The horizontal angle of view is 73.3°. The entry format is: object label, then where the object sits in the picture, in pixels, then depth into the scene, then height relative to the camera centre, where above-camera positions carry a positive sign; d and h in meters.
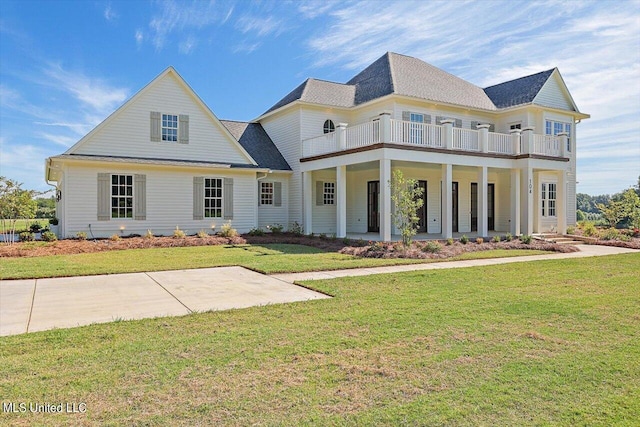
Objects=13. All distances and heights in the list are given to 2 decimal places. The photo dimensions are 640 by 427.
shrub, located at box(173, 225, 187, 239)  17.35 -0.77
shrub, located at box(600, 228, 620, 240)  19.02 -0.96
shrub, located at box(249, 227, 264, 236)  19.22 -0.78
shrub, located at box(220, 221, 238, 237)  18.12 -0.73
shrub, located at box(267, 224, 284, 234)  20.18 -0.63
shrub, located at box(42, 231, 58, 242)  15.36 -0.77
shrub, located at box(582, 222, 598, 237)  20.80 -0.86
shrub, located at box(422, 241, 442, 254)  13.68 -1.07
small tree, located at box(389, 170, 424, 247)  14.09 +0.31
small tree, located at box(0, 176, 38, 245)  14.48 +0.49
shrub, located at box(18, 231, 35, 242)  15.85 -0.80
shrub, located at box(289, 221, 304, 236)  20.75 -0.67
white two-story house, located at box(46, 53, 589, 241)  16.94 +2.41
